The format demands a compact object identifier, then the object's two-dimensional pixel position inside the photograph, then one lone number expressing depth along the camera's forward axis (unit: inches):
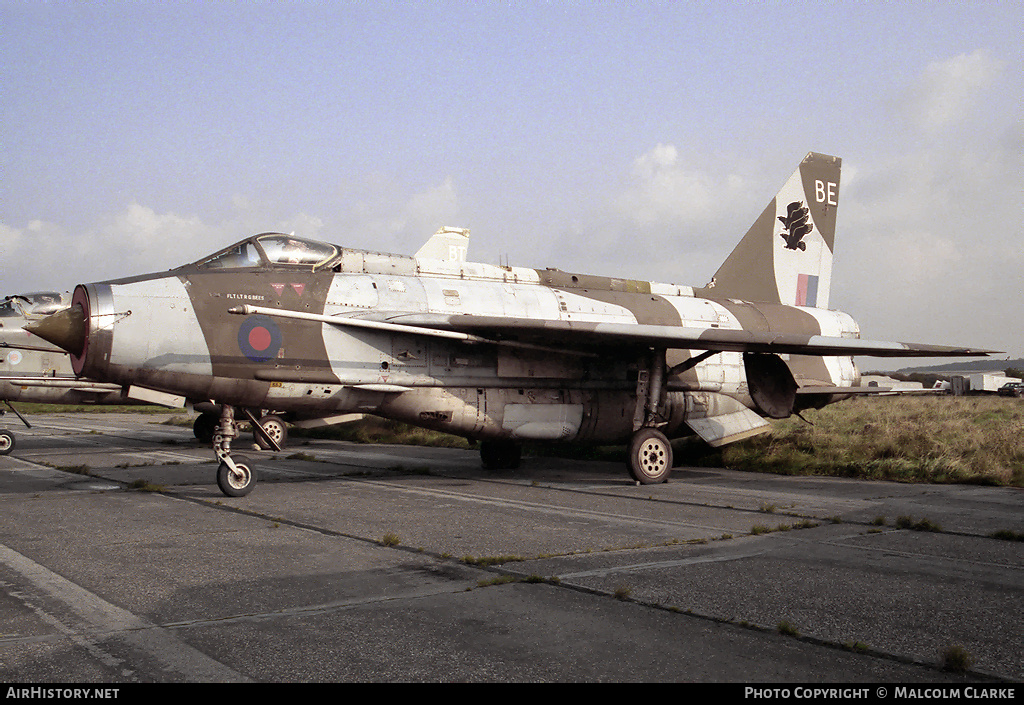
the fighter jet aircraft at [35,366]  691.4
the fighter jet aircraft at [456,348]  372.8
